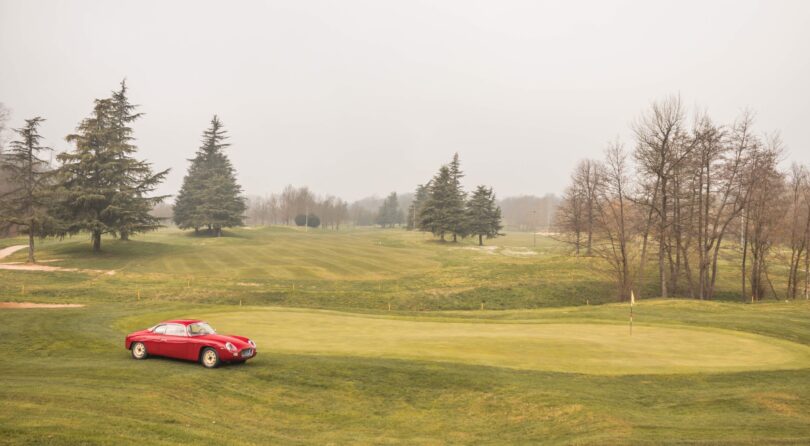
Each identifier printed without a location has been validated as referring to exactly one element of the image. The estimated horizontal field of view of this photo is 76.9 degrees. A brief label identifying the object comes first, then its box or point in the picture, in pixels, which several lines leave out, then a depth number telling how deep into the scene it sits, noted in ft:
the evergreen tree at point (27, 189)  171.22
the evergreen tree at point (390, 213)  619.67
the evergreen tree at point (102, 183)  188.65
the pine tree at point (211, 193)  298.86
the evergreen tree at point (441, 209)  324.60
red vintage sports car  56.18
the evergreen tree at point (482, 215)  335.26
